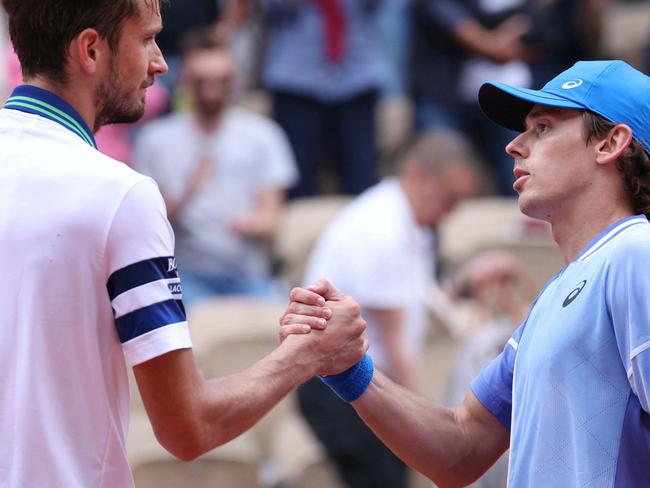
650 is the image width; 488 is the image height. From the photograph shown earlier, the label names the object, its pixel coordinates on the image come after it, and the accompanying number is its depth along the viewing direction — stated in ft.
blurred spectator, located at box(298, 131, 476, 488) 37.27
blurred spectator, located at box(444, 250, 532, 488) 32.14
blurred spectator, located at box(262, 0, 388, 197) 50.01
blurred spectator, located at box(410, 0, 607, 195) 52.13
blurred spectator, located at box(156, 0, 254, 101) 49.52
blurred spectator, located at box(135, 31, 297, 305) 45.91
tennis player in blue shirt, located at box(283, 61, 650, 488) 17.26
